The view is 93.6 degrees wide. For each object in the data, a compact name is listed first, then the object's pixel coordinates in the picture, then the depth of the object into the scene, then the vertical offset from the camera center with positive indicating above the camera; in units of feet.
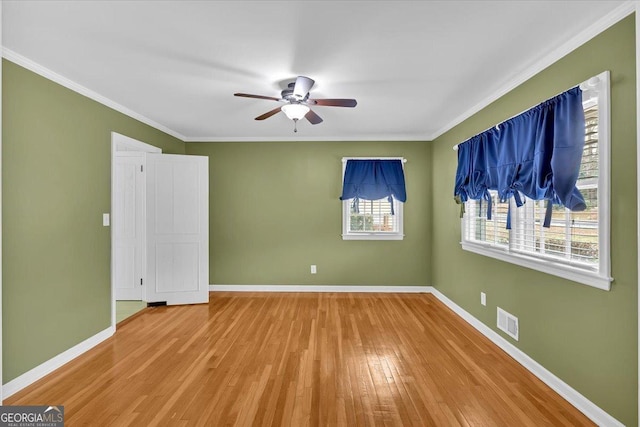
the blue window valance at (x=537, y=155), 6.74 +1.55
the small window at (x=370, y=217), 16.15 -0.24
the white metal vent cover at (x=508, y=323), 9.19 -3.52
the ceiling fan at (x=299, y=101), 8.46 +3.34
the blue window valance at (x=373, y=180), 15.81 +1.71
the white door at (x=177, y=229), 13.94 -0.74
